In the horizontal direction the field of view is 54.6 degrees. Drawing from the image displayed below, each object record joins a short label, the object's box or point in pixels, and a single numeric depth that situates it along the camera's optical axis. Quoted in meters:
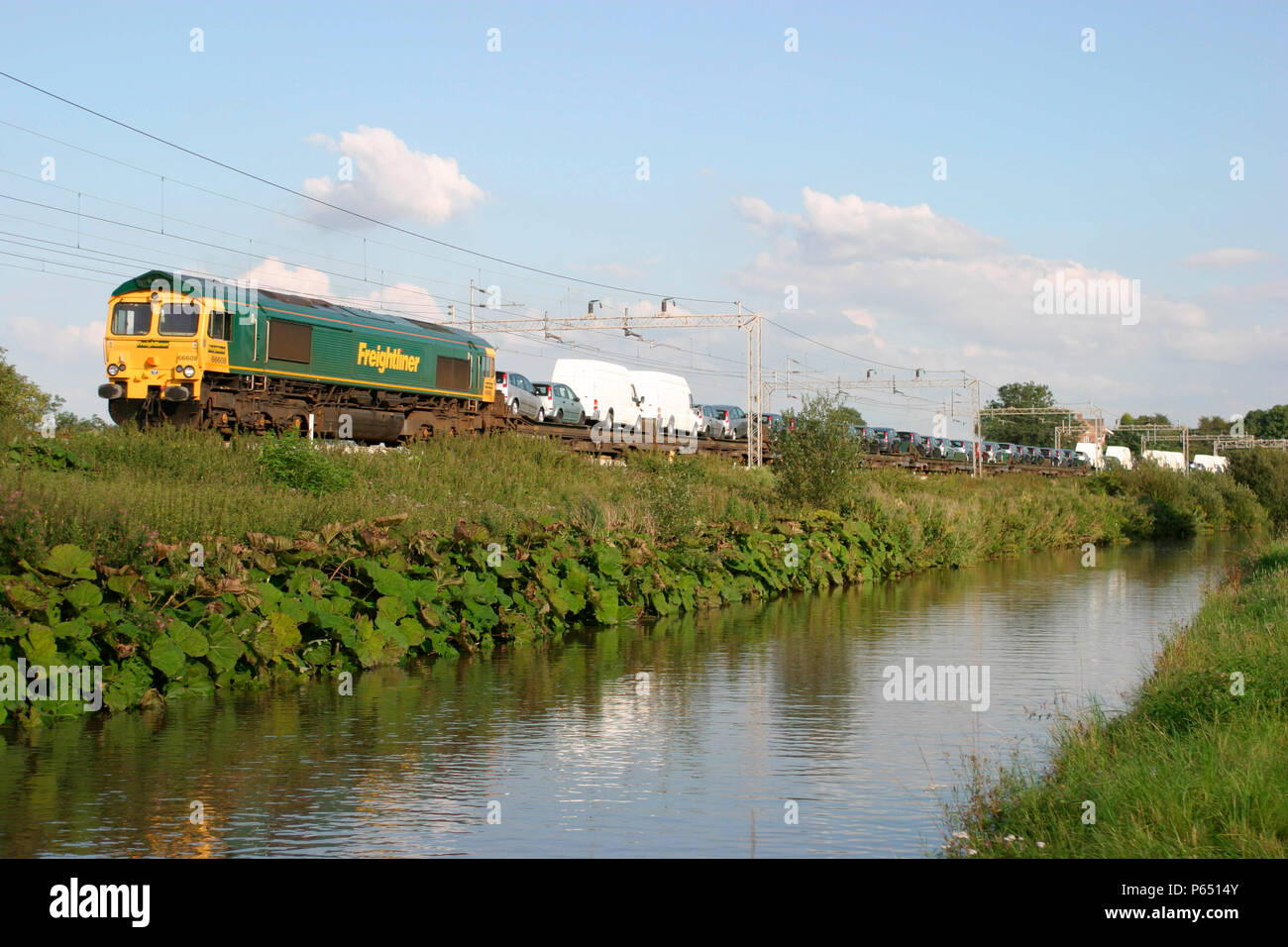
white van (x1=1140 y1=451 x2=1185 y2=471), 108.47
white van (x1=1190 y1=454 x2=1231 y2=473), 121.32
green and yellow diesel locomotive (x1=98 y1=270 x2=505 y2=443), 32.38
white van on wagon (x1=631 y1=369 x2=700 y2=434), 59.41
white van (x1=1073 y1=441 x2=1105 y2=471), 102.19
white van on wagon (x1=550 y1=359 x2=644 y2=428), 55.69
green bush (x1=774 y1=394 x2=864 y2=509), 35.53
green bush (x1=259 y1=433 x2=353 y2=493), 24.23
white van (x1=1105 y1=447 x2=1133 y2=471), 110.75
